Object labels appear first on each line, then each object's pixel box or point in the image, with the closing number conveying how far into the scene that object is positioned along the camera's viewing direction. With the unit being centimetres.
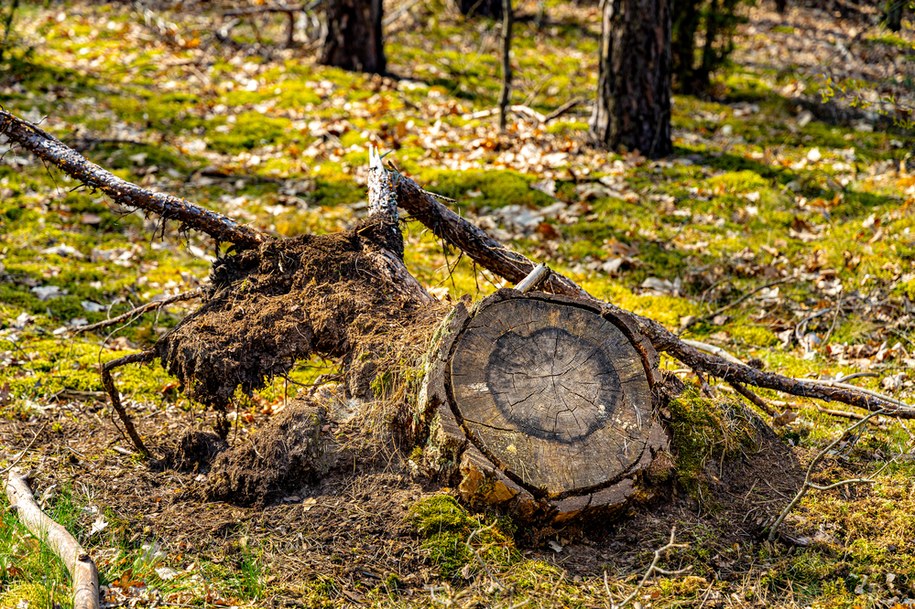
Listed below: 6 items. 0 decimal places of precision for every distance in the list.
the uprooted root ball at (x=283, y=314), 820
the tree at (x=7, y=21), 1734
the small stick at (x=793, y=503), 667
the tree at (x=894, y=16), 1305
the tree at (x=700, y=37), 1886
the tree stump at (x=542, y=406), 686
